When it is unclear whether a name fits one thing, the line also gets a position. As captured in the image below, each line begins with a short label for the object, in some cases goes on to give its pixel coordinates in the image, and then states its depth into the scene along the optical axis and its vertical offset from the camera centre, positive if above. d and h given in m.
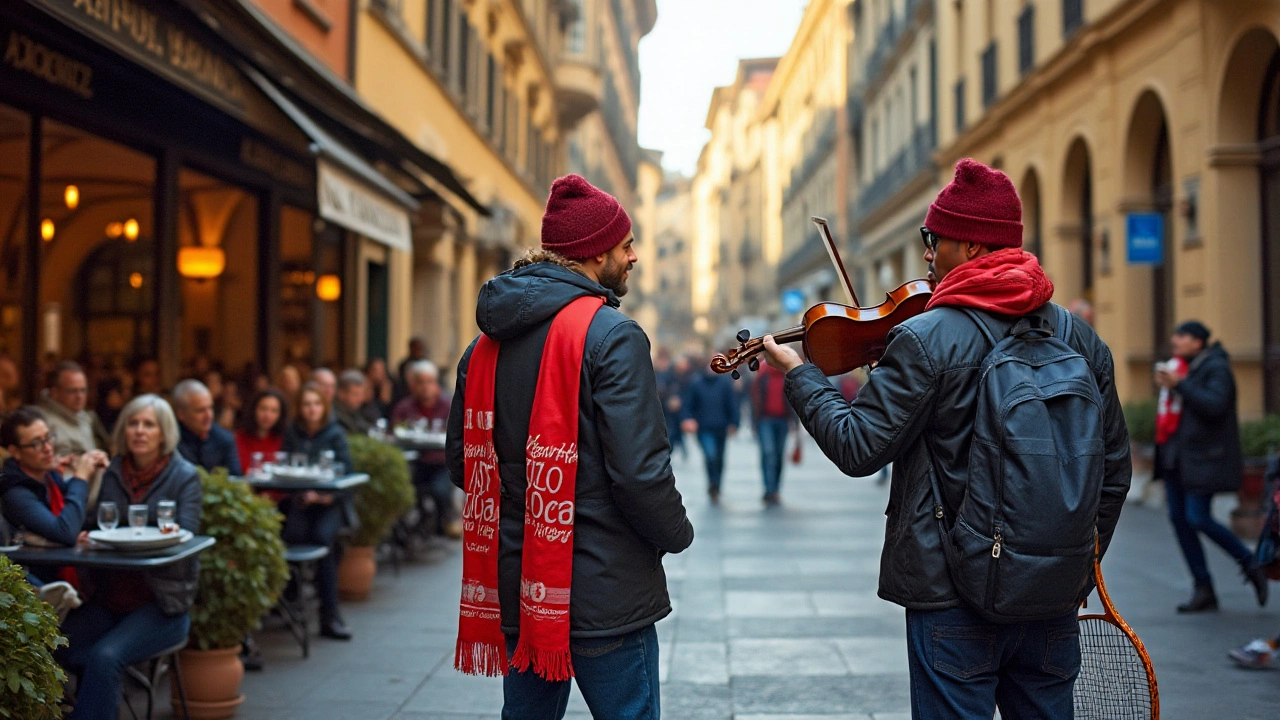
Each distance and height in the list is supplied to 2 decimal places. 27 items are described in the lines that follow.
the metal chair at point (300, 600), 7.20 -1.29
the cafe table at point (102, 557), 5.14 -0.75
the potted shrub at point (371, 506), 9.02 -0.93
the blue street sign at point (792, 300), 35.62 +2.07
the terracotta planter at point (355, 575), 9.01 -1.39
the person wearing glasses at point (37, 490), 5.41 -0.51
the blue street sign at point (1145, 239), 13.57 +1.44
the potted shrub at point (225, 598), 5.94 -1.04
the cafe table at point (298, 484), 7.78 -0.67
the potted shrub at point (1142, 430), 14.51 -0.58
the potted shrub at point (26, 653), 3.52 -0.78
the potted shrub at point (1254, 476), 10.94 -0.83
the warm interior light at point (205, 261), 14.52 +1.23
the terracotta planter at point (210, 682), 5.93 -1.41
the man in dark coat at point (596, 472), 3.34 -0.25
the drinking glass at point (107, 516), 5.43 -0.60
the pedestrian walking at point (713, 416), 15.77 -0.50
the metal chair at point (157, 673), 5.38 -1.31
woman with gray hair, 5.06 -0.92
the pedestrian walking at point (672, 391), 21.92 -0.31
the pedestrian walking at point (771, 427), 15.20 -0.60
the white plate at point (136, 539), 5.29 -0.68
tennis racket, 3.54 -0.82
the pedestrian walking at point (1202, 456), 8.01 -0.48
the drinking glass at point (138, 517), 5.47 -0.61
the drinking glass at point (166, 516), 5.54 -0.62
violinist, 3.21 -0.17
